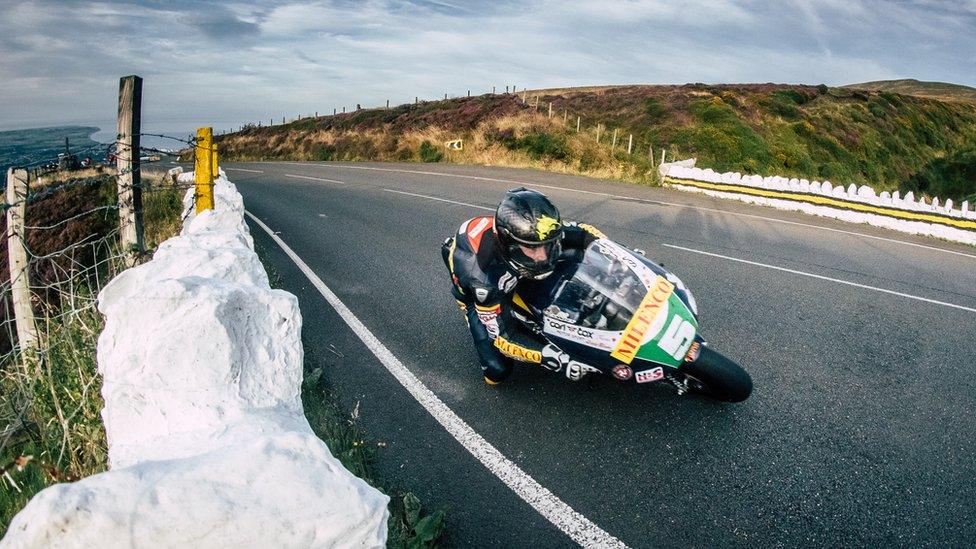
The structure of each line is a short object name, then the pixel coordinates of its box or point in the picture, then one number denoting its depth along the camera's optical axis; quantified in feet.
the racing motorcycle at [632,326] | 12.96
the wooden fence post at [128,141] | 14.73
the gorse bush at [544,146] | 67.71
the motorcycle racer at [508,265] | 14.11
